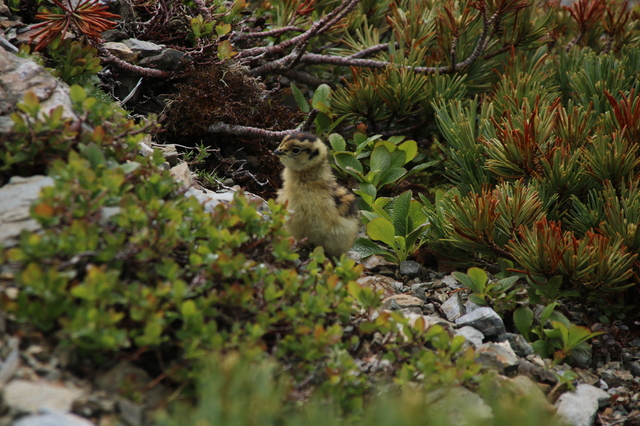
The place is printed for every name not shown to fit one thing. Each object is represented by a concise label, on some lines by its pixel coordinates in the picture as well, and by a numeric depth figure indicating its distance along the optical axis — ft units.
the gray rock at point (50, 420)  15.74
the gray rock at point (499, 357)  27.14
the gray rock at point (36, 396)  16.38
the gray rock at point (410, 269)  36.11
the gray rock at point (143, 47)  40.34
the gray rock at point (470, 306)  32.49
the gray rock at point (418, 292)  34.32
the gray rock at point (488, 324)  30.55
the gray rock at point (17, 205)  20.33
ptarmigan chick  33.88
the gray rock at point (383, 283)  33.24
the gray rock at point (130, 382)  18.42
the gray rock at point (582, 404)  26.37
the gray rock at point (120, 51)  38.91
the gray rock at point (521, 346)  30.35
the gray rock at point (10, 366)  17.05
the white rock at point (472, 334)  29.19
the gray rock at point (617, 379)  30.29
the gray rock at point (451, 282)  35.40
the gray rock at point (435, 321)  29.37
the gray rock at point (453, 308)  32.40
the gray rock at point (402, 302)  31.35
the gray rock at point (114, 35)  40.27
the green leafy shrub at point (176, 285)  18.45
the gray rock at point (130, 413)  17.79
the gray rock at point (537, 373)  28.35
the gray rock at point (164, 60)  40.19
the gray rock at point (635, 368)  31.15
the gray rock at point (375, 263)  36.91
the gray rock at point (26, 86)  25.57
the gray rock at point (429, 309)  32.63
